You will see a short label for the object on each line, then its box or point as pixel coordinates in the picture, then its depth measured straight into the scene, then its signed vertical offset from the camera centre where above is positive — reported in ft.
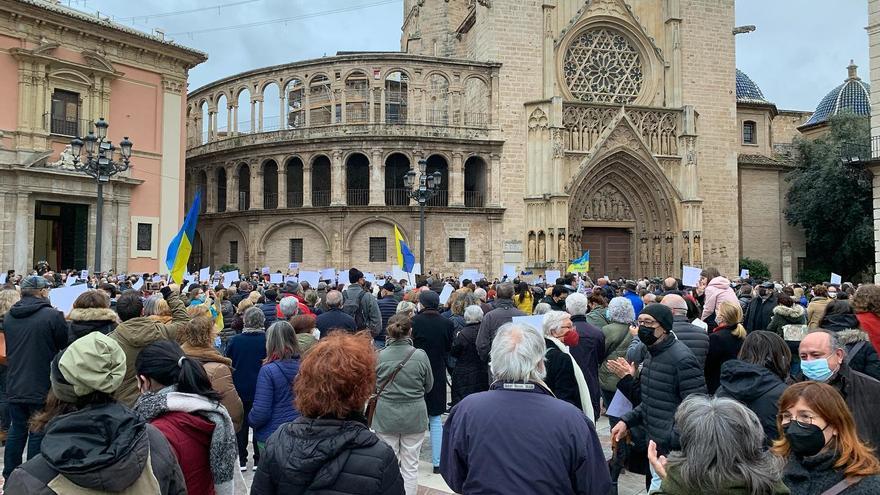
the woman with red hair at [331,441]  10.11 -2.68
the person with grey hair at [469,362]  27.27 -3.91
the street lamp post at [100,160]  58.13 +9.24
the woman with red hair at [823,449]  9.78 -2.70
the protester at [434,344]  25.85 -3.14
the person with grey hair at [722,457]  8.91 -2.55
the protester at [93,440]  9.18 -2.49
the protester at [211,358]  15.88 -2.29
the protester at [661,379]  16.92 -2.86
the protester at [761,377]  14.71 -2.47
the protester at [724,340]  21.33 -2.35
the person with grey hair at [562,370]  19.35 -3.01
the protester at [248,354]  22.62 -3.01
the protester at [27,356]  21.84 -3.03
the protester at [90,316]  21.49 -1.69
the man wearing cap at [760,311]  32.22 -2.20
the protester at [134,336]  17.51 -2.02
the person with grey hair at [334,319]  28.17 -2.32
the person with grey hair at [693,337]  20.53 -2.16
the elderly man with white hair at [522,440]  11.10 -2.91
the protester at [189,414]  12.51 -2.80
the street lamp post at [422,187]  74.18 +8.85
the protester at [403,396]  20.44 -3.97
